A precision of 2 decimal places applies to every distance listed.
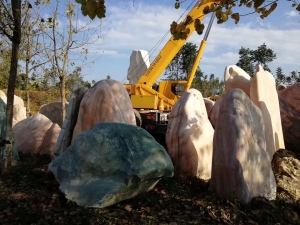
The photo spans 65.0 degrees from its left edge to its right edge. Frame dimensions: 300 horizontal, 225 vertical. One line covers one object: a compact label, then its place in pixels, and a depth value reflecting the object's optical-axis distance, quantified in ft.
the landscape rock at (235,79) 16.71
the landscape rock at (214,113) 18.44
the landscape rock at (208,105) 21.20
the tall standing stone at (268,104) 14.25
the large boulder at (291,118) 17.46
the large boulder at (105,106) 12.45
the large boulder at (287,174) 11.21
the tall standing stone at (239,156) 9.79
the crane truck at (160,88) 22.81
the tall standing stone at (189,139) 12.38
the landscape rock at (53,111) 27.03
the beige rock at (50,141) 16.31
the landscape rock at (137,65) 28.96
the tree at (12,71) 11.52
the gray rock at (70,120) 13.16
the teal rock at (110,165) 8.54
